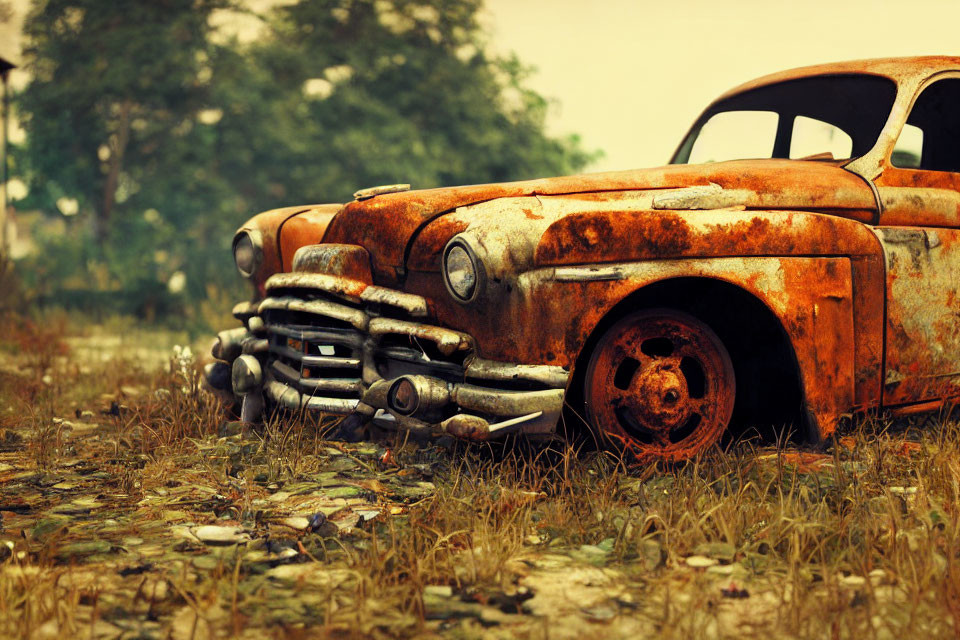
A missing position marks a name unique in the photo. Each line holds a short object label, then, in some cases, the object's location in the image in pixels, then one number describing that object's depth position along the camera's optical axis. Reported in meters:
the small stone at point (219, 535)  2.71
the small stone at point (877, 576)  2.37
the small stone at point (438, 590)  2.29
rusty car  3.01
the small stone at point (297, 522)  2.82
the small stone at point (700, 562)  2.48
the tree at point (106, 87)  17.48
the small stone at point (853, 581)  2.34
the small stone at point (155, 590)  2.23
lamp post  13.30
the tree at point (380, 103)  18.02
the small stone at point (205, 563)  2.47
